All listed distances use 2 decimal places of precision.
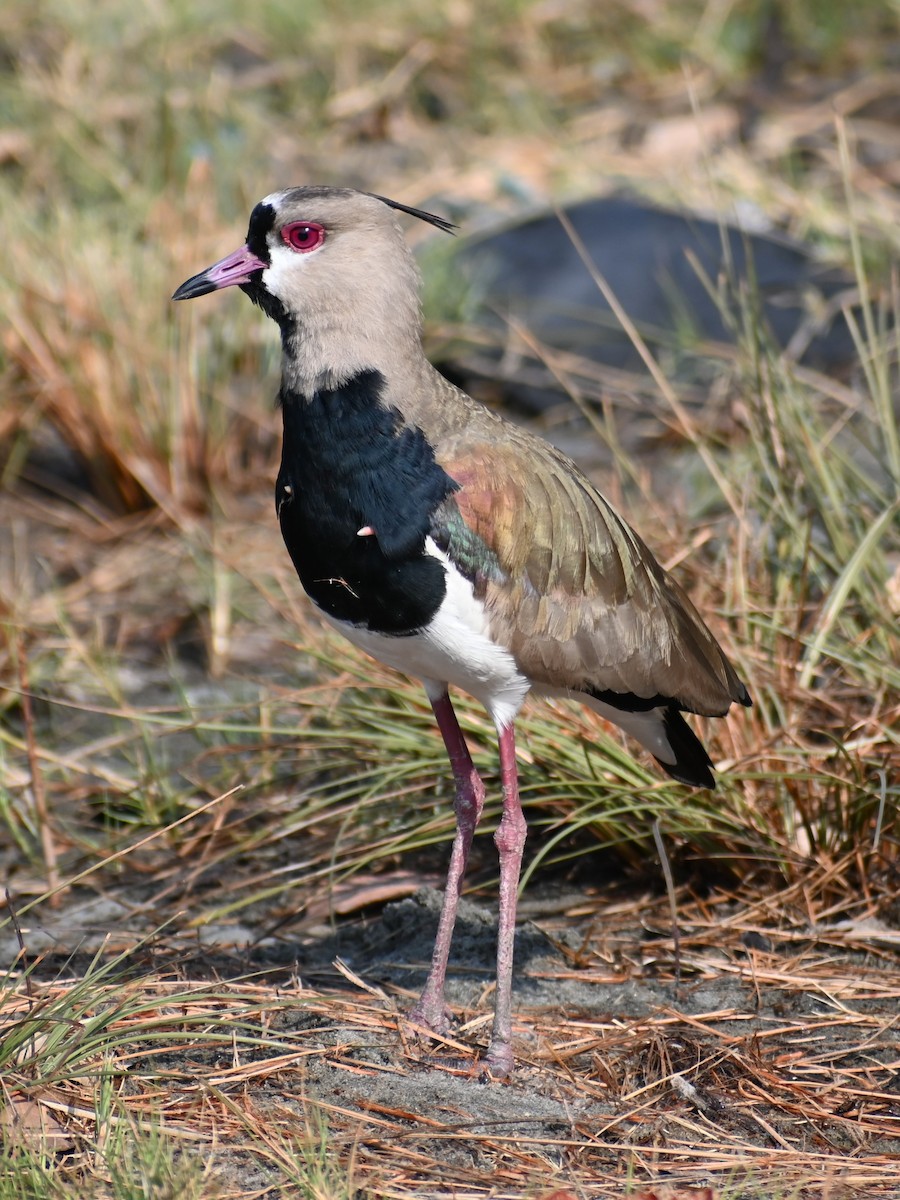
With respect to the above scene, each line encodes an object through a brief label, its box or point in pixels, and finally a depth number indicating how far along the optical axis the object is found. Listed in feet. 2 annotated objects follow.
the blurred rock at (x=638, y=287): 42.63
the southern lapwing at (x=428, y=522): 20.90
